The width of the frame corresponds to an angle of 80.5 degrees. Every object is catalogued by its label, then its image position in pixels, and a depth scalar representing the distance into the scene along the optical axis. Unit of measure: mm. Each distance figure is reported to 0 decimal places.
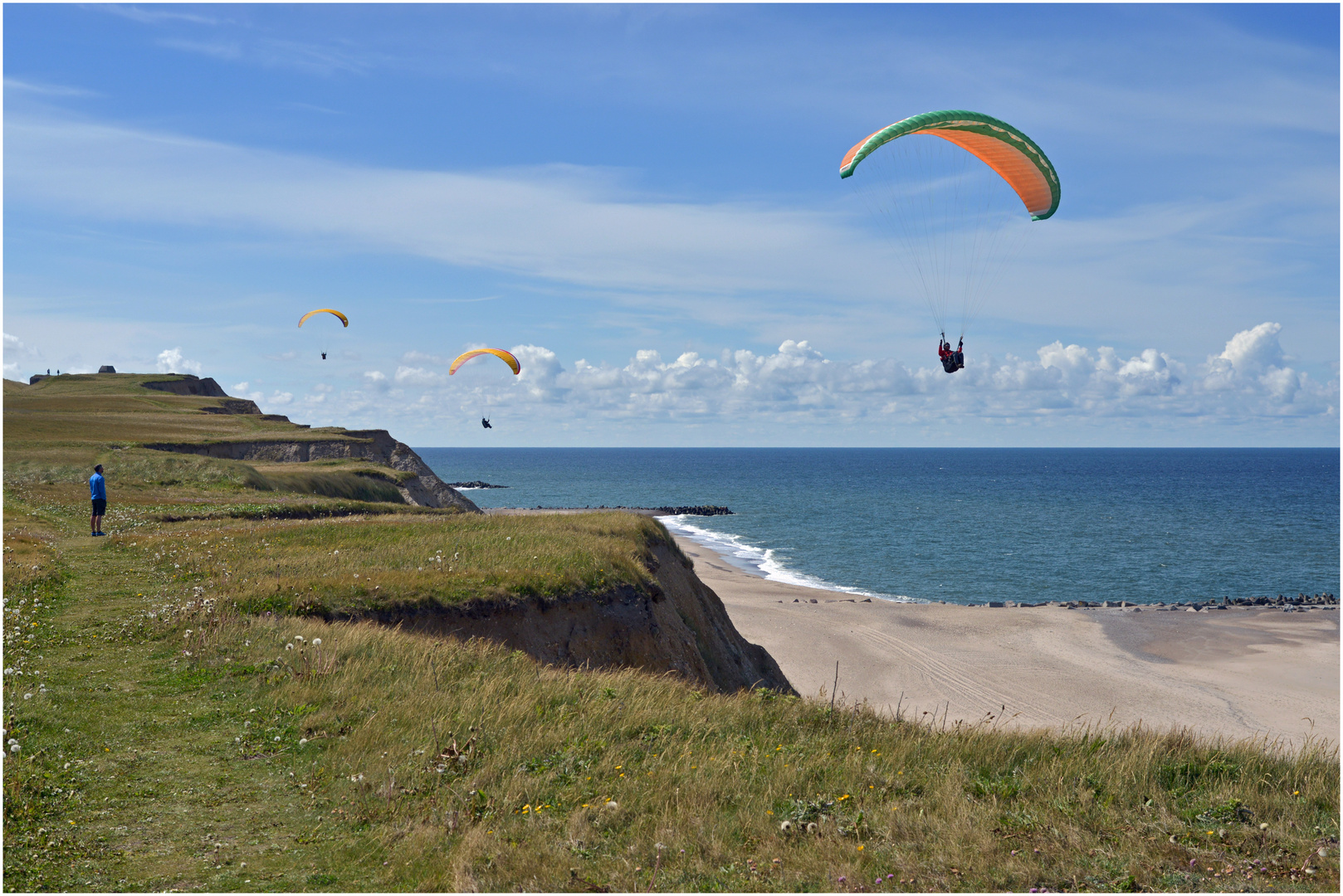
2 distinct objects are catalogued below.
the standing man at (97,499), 25328
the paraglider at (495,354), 42688
